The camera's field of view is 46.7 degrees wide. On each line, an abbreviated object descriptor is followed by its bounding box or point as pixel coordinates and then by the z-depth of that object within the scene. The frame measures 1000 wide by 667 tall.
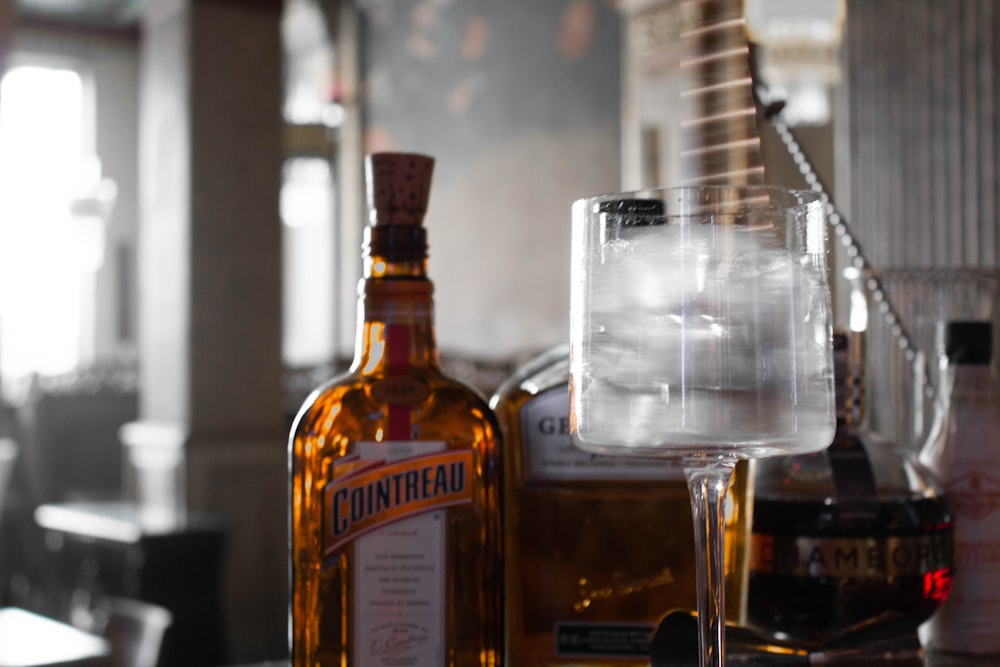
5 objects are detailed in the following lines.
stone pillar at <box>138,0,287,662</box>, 4.34
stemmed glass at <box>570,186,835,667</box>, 0.47
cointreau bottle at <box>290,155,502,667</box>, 0.61
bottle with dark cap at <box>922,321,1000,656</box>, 0.74
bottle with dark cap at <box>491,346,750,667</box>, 0.66
